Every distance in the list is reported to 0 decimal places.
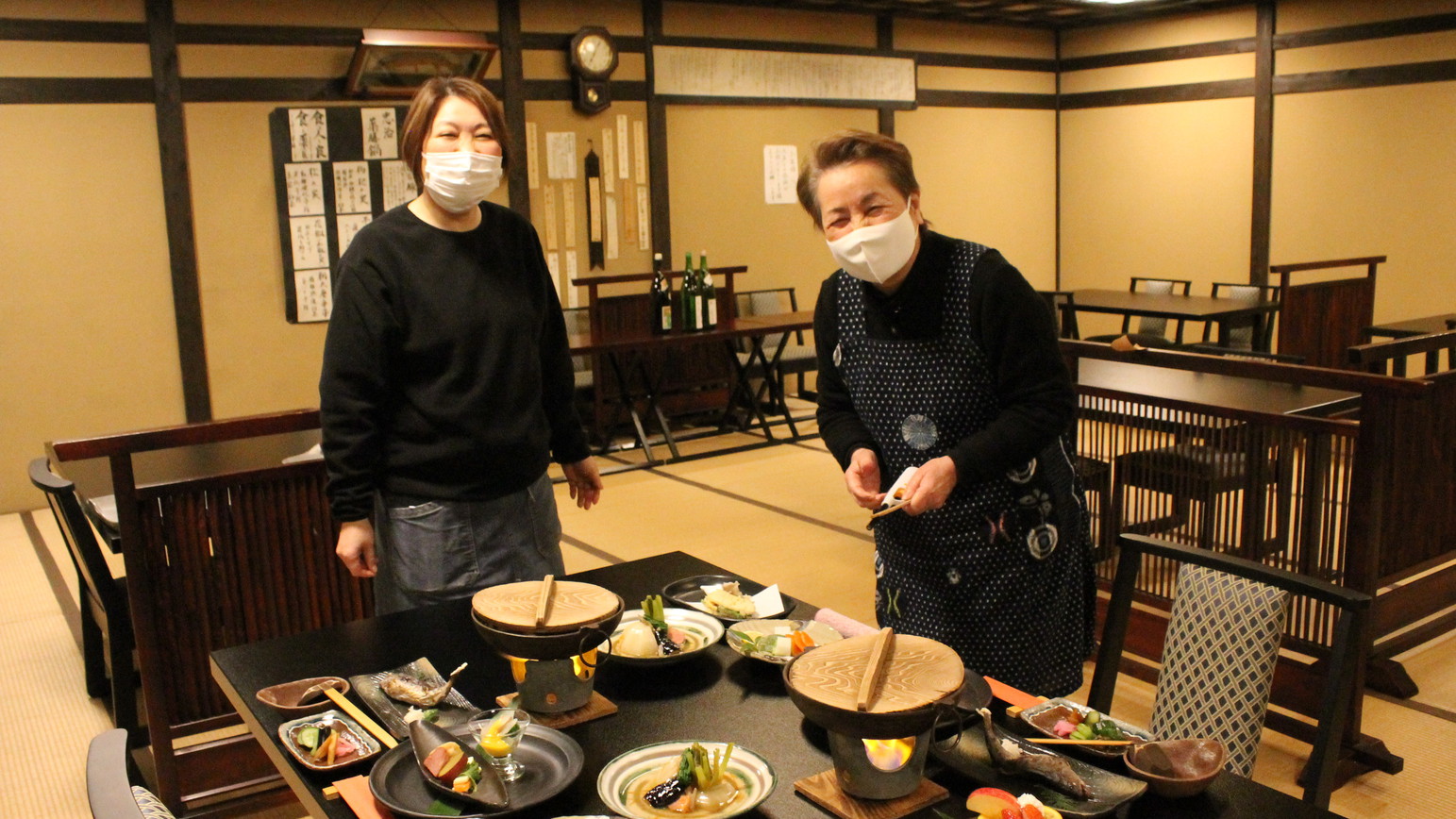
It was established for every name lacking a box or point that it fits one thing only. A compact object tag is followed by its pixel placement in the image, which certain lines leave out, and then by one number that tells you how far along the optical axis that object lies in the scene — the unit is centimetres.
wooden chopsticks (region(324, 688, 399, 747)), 137
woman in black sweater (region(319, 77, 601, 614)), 188
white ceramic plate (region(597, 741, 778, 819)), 118
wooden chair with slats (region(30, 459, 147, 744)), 257
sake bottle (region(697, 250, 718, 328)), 582
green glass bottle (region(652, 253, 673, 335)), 568
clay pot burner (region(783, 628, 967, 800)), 109
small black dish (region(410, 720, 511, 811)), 119
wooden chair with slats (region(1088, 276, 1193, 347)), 692
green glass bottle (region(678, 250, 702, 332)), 577
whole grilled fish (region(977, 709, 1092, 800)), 118
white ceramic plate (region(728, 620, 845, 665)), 153
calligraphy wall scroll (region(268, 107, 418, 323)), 588
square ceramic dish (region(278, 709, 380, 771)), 131
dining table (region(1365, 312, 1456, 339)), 504
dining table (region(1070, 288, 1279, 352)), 603
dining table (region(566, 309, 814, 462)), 550
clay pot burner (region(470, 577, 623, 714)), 134
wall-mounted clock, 654
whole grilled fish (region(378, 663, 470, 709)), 146
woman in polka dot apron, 164
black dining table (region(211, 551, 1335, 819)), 120
